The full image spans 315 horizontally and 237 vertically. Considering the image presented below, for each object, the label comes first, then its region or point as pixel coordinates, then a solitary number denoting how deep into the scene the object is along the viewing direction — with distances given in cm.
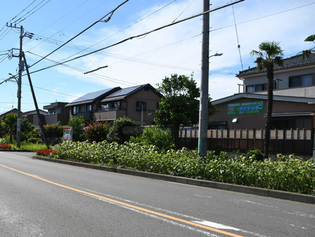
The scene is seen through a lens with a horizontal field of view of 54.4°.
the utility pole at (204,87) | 1151
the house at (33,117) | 5594
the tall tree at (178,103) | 1792
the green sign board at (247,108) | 2159
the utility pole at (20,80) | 3006
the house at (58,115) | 4853
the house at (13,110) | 7689
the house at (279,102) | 1969
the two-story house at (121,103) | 3815
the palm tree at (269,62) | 1538
